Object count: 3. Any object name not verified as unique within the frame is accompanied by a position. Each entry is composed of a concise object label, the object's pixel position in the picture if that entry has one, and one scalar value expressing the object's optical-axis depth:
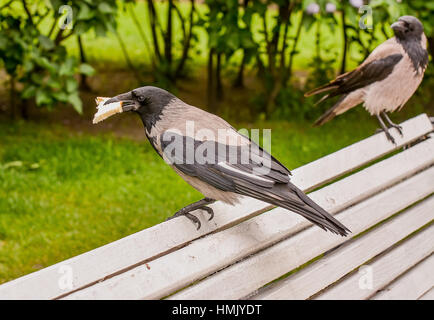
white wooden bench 1.91
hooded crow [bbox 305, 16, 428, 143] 2.68
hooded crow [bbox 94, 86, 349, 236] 2.04
